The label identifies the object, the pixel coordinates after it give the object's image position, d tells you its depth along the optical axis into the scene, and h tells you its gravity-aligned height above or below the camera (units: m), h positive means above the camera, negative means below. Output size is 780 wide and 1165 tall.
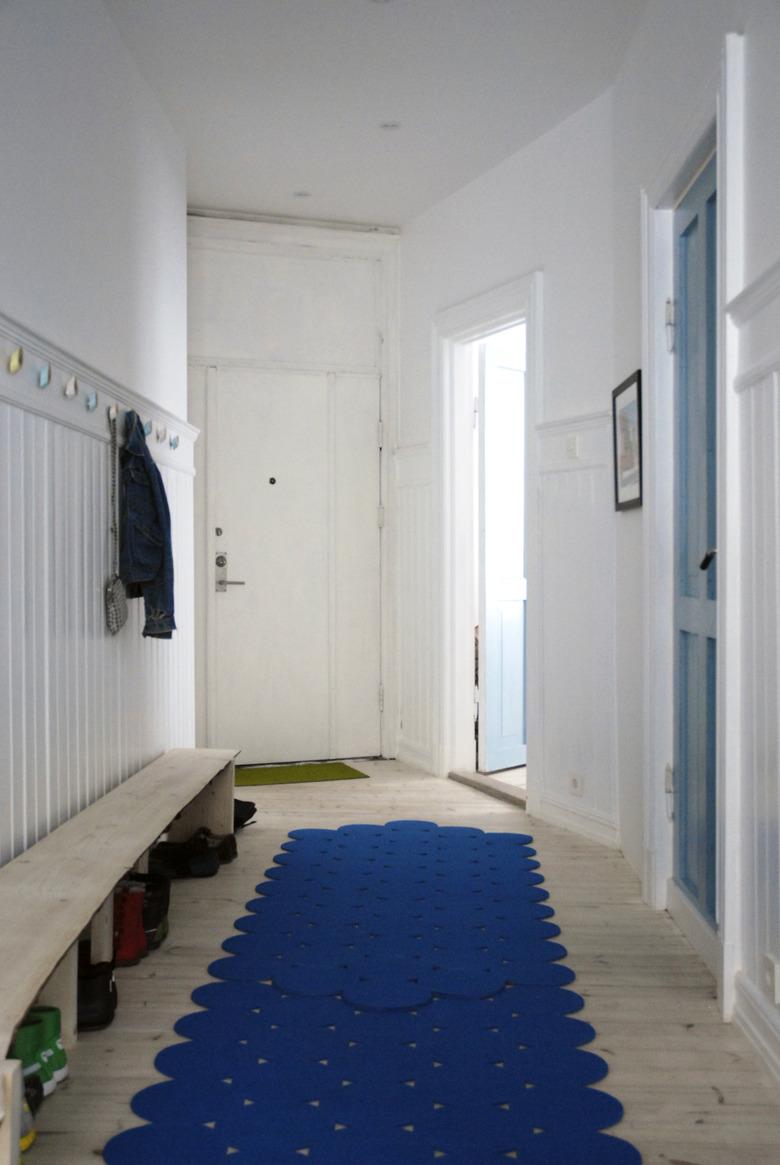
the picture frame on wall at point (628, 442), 3.93 +0.49
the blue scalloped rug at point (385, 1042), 2.12 -1.03
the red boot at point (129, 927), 3.09 -0.93
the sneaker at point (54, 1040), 2.34 -0.94
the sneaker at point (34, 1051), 2.26 -0.93
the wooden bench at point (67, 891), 1.98 -0.69
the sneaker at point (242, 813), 4.64 -0.94
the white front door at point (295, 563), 6.13 +0.11
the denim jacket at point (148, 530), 3.88 +0.18
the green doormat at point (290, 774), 5.75 -0.99
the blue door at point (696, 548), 3.15 +0.09
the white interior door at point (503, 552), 5.88 +0.15
